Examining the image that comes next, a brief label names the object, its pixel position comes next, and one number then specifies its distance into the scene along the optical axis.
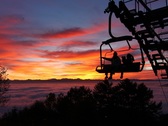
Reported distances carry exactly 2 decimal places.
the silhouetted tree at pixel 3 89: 26.33
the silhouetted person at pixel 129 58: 6.15
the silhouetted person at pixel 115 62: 6.26
